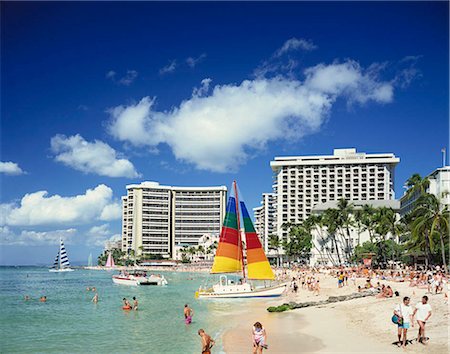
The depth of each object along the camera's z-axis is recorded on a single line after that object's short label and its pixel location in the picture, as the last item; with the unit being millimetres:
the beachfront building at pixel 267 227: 180212
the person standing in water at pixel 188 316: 32238
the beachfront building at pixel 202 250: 180050
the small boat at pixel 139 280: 76562
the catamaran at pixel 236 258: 47156
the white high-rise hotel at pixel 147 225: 195875
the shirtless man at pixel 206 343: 16672
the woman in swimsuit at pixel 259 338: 17472
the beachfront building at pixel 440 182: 80338
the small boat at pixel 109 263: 195625
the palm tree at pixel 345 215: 104688
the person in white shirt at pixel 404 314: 18061
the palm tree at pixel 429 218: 55594
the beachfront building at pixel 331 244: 114250
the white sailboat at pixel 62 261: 166512
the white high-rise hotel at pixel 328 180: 160125
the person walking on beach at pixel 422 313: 18047
